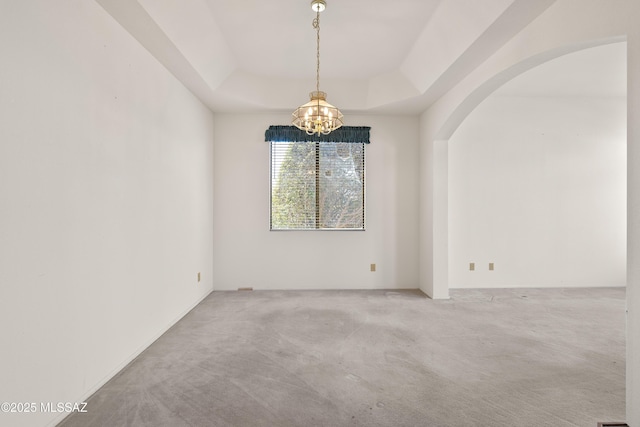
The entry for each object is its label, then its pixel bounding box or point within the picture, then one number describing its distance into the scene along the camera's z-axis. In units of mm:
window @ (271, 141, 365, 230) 4652
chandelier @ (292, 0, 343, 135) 2557
